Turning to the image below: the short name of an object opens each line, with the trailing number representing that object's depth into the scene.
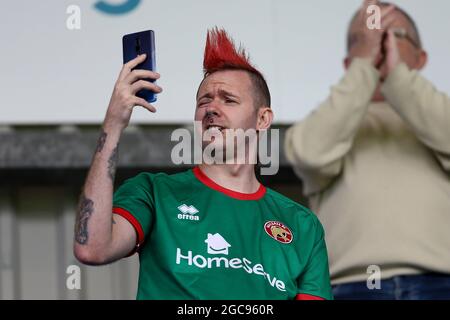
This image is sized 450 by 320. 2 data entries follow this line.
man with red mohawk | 4.97
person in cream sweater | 5.75
